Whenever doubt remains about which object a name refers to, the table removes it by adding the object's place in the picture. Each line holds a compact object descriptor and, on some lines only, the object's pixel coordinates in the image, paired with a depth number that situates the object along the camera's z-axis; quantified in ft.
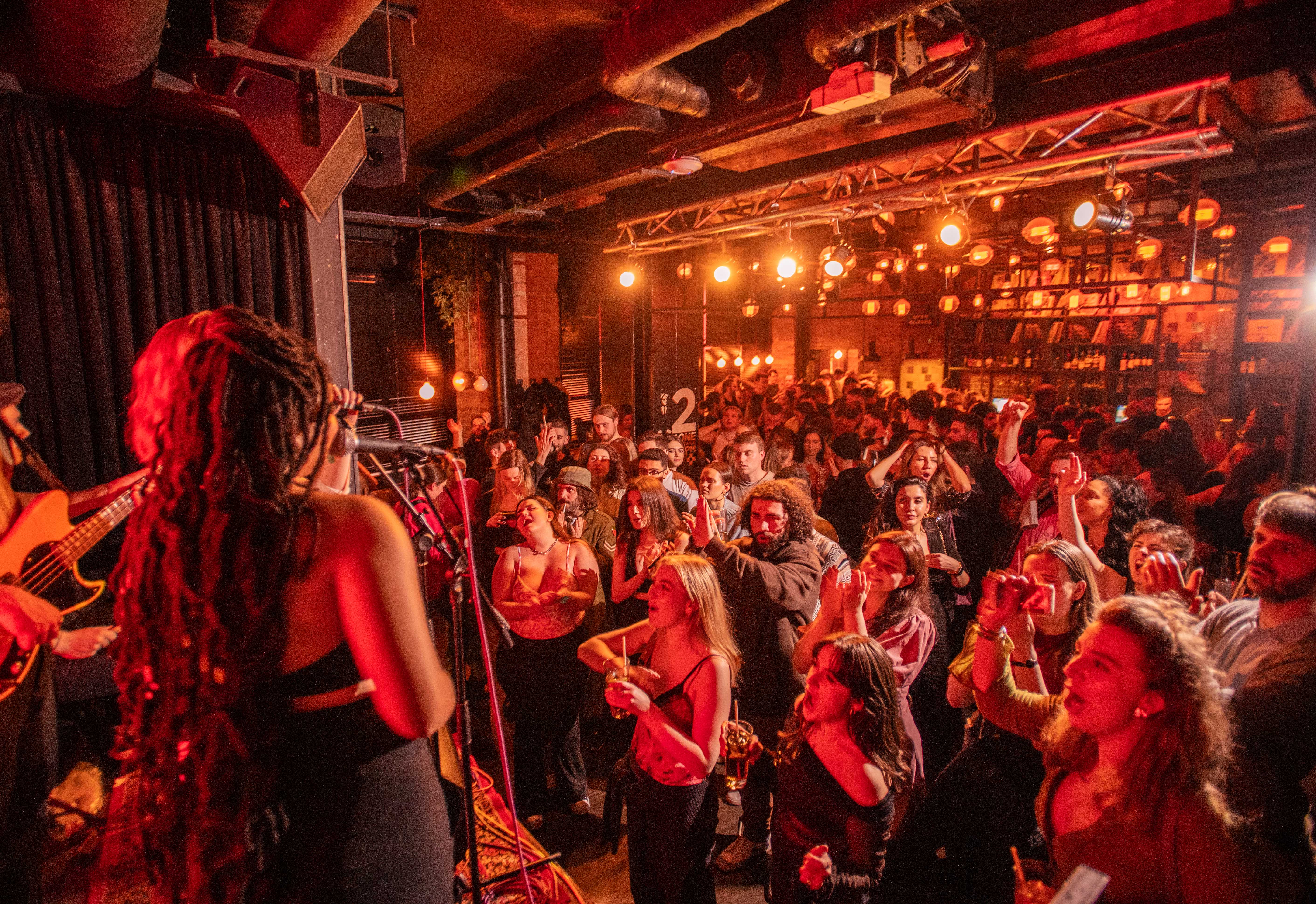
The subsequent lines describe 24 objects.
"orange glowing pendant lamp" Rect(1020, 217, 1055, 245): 18.76
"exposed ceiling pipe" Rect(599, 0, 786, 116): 8.74
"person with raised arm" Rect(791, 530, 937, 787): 8.50
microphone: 4.61
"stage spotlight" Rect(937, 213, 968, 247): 18.20
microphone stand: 5.31
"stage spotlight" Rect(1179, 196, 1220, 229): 20.11
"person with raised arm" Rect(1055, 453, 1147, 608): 10.54
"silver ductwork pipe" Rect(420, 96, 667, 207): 14.20
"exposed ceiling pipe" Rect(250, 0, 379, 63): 6.50
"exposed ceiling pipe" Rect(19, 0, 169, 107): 6.30
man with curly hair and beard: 9.43
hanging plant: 26.17
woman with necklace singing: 10.27
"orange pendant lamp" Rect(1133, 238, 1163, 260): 23.57
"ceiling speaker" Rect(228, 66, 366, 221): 7.13
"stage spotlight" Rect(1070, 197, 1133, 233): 16.55
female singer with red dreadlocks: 3.56
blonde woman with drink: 6.89
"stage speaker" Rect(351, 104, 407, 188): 9.87
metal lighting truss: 13.62
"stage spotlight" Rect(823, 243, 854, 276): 23.00
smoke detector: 15.58
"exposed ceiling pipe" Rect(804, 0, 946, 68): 9.07
